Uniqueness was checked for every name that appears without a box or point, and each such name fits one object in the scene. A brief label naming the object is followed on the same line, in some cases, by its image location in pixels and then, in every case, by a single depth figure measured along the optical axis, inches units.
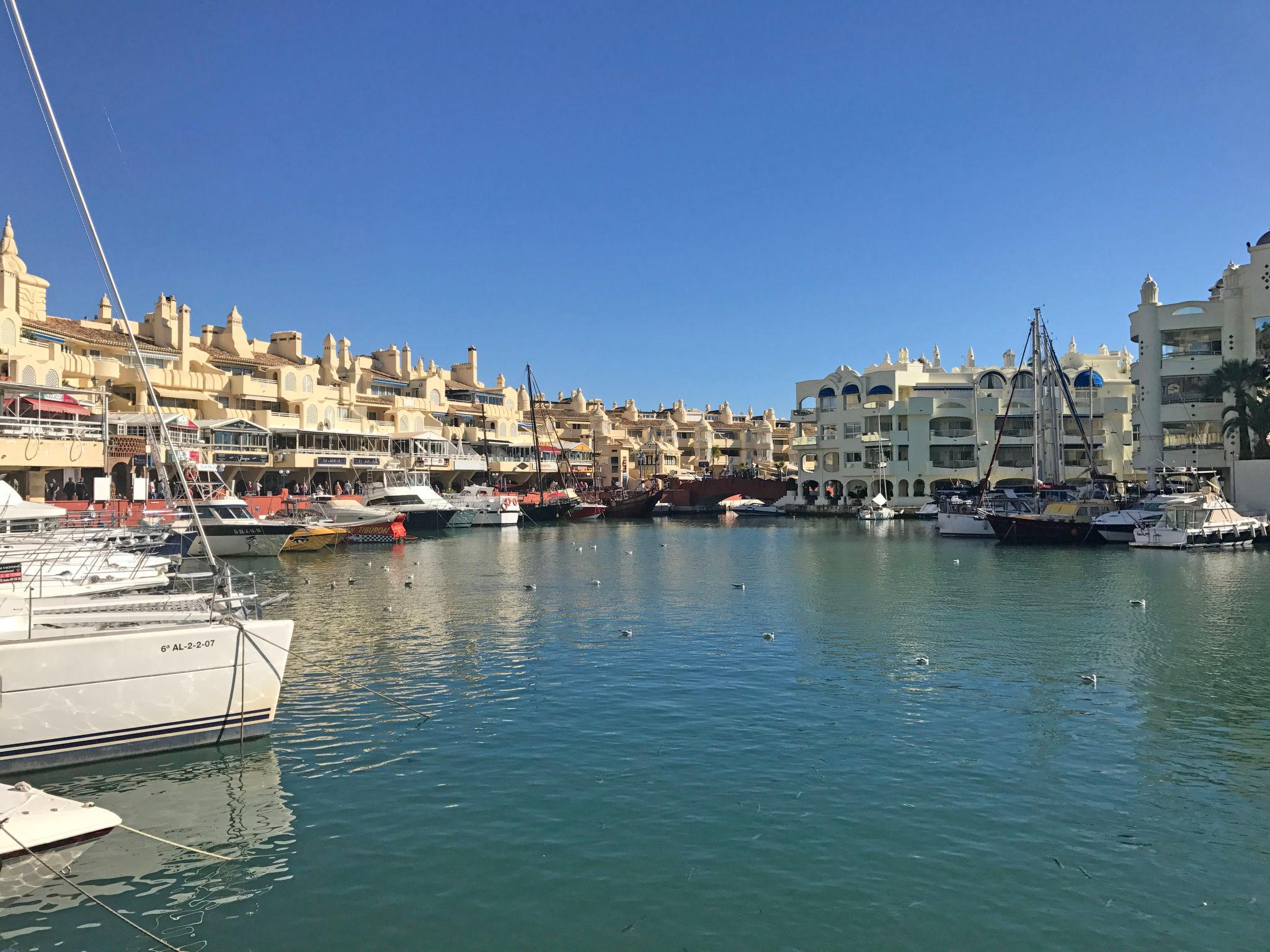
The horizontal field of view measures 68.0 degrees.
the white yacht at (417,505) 2544.3
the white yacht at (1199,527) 1931.6
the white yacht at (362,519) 2187.5
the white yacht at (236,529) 1716.3
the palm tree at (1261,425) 2224.9
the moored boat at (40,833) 372.2
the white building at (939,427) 3422.7
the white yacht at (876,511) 3198.8
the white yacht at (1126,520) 2084.2
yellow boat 1867.6
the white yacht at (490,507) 2834.6
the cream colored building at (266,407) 2069.4
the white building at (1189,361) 2458.2
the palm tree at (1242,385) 2299.5
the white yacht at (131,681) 450.9
